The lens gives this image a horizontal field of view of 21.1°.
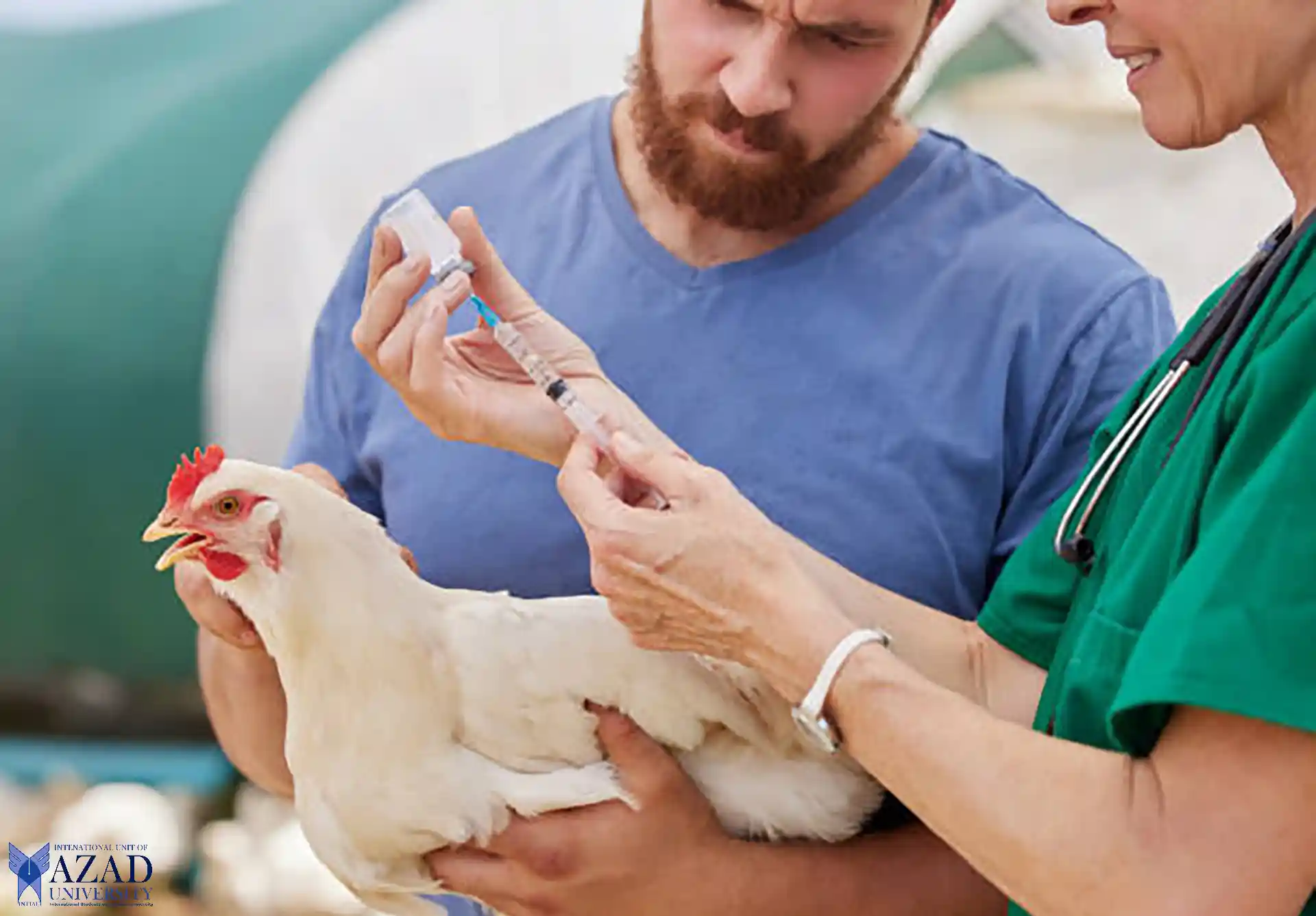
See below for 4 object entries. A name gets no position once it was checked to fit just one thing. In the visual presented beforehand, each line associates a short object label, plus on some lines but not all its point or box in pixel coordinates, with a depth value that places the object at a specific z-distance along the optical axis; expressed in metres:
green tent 3.29
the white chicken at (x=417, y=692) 1.87
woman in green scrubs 1.61
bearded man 1.90
